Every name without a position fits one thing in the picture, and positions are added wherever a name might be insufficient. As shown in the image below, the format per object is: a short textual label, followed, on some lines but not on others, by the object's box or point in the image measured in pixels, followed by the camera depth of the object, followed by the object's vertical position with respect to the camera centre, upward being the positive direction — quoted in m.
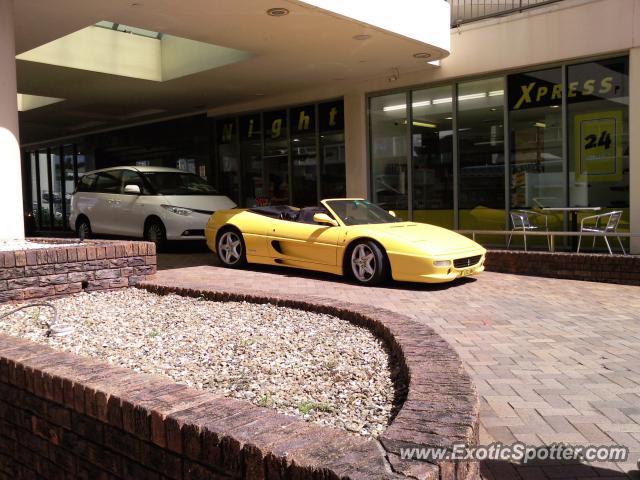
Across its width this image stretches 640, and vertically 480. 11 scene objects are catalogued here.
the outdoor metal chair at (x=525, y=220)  10.53 -0.34
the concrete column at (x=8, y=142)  6.90 +0.87
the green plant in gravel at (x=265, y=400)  2.80 -0.94
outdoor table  9.93 -0.18
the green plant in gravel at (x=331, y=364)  3.43 -0.94
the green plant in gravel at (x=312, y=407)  2.71 -0.94
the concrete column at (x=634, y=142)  9.76 +0.95
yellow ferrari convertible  7.55 -0.52
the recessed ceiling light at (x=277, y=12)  8.12 +2.77
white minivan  11.55 +0.17
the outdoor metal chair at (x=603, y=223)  9.27 -0.40
